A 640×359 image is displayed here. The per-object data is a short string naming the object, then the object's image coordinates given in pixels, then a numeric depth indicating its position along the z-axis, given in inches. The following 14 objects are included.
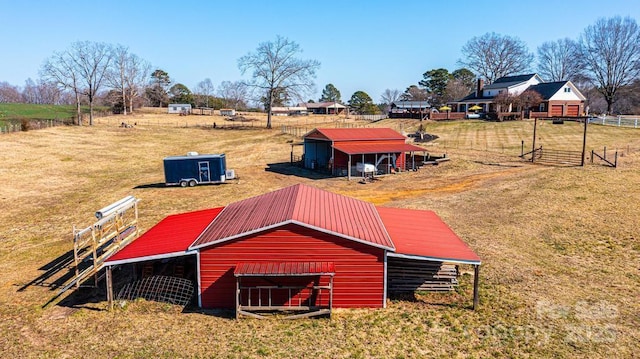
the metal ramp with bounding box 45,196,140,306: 609.3
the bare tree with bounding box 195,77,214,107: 5027.1
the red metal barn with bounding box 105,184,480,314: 531.5
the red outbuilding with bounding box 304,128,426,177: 1448.1
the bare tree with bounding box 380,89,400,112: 7106.3
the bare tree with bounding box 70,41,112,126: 2903.5
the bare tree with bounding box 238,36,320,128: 2842.0
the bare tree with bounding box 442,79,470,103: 4323.3
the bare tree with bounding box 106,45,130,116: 3521.2
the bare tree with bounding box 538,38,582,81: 3618.1
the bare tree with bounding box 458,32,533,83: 3698.3
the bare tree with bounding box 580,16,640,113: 3043.8
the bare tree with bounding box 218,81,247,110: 5639.8
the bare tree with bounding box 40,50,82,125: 2822.3
